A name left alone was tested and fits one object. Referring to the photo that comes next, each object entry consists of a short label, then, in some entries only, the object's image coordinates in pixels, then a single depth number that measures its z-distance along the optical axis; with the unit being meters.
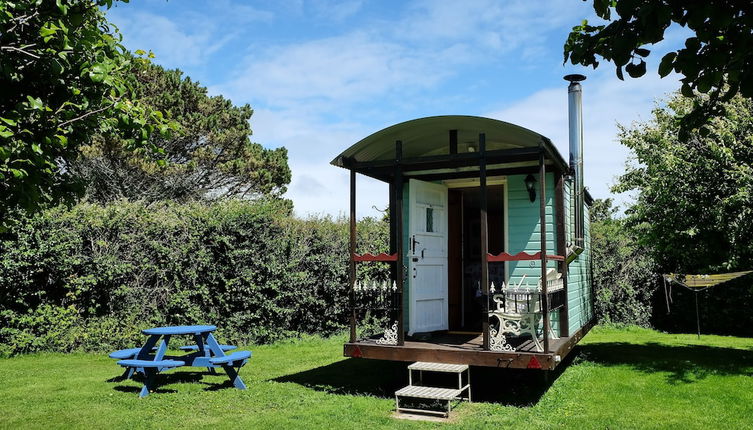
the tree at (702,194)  8.71
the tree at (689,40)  2.39
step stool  6.08
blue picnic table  7.00
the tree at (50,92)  3.88
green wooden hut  6.56
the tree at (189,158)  17.70
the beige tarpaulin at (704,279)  9.89
